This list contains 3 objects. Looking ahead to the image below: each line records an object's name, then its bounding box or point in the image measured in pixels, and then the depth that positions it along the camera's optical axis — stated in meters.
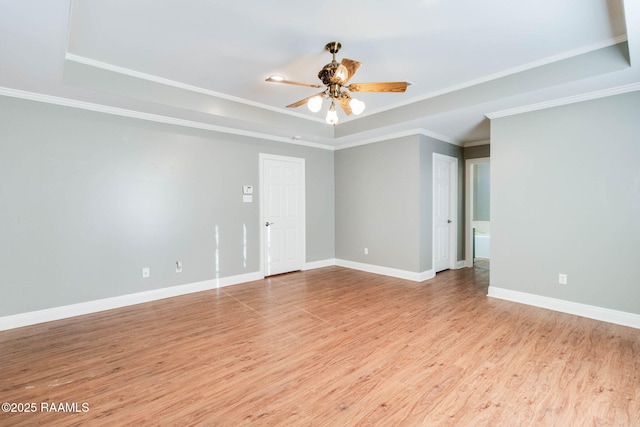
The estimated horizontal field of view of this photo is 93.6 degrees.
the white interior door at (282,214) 5.37
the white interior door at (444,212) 5.55
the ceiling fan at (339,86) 2.66
